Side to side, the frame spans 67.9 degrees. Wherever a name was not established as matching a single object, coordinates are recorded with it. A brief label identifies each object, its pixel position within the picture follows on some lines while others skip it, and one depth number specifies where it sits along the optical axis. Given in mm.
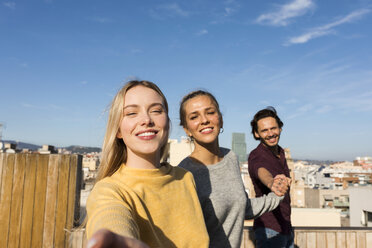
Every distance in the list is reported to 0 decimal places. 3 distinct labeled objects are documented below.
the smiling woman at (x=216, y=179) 1607
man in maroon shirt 2371
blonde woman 1084
